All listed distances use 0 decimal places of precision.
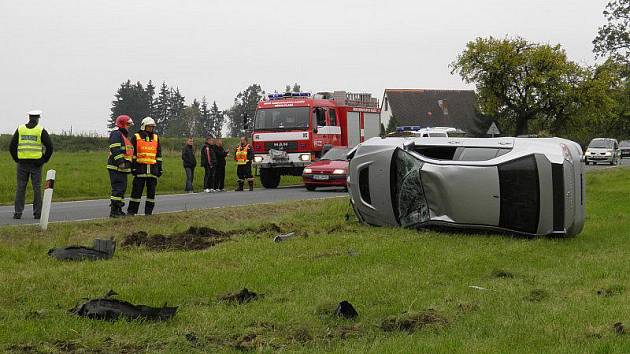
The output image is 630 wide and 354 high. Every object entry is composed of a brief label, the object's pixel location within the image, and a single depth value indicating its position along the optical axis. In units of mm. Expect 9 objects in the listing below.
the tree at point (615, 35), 70812
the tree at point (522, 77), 47062
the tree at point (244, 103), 129837
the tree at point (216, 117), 128875
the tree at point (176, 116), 113975
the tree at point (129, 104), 103500
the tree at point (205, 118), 122094
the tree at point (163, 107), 120356
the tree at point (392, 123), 76125
